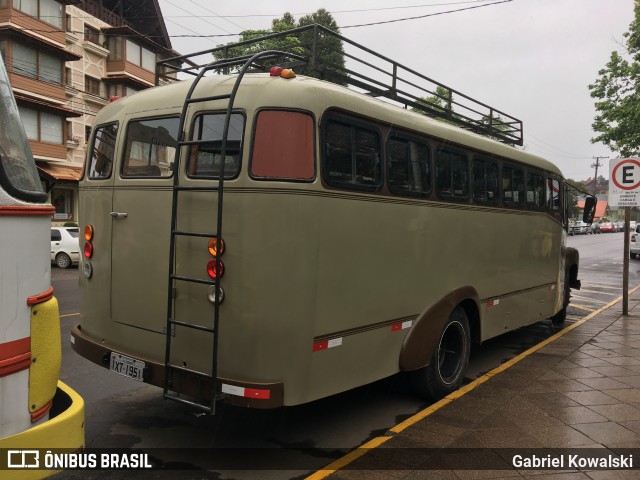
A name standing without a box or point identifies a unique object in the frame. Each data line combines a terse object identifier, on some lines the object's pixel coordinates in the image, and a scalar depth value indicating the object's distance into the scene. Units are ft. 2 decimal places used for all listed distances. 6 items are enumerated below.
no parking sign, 34.32
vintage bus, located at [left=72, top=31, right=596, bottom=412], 12.60
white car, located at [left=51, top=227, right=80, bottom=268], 58.85
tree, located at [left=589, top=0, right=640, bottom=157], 66.33
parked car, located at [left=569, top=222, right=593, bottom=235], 181.88
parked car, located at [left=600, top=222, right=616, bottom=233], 223.10
